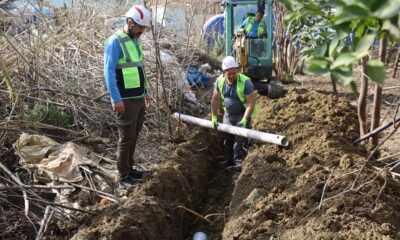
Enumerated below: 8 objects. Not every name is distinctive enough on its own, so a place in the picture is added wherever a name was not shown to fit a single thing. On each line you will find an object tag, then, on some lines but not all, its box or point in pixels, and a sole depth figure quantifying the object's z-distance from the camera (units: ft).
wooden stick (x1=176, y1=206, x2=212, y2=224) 13.66
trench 14.29
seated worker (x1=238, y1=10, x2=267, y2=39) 29.71
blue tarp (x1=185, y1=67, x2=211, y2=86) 30.66
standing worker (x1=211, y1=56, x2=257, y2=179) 17.90
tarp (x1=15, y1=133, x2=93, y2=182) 16.38
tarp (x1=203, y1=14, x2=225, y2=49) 48.42
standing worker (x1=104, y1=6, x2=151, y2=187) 14.92
